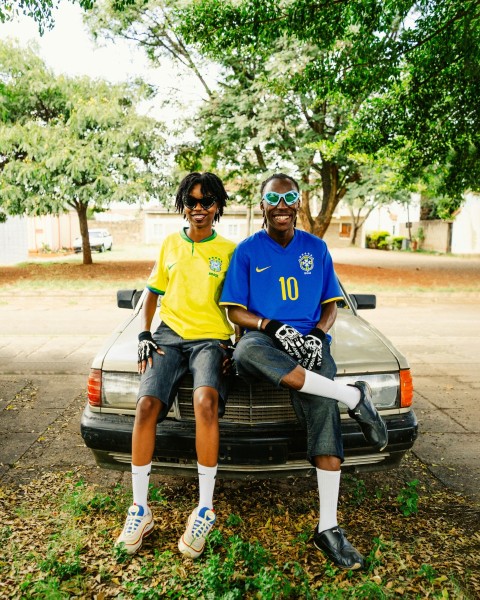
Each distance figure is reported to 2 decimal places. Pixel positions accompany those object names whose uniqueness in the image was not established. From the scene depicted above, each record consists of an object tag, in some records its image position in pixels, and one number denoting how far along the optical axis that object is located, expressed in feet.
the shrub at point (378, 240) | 146.51
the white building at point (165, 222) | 173.88
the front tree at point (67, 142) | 53.72
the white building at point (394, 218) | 153.30
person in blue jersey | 8.94
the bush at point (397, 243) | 142.61
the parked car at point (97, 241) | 113.91
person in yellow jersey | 9.04
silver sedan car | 9.43
